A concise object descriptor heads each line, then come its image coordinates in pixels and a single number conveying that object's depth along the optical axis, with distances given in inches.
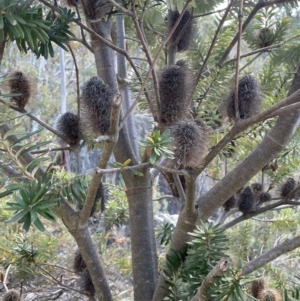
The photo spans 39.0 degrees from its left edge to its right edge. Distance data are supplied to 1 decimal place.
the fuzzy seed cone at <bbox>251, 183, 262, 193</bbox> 39.3
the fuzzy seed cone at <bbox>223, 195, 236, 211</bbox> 35.9
